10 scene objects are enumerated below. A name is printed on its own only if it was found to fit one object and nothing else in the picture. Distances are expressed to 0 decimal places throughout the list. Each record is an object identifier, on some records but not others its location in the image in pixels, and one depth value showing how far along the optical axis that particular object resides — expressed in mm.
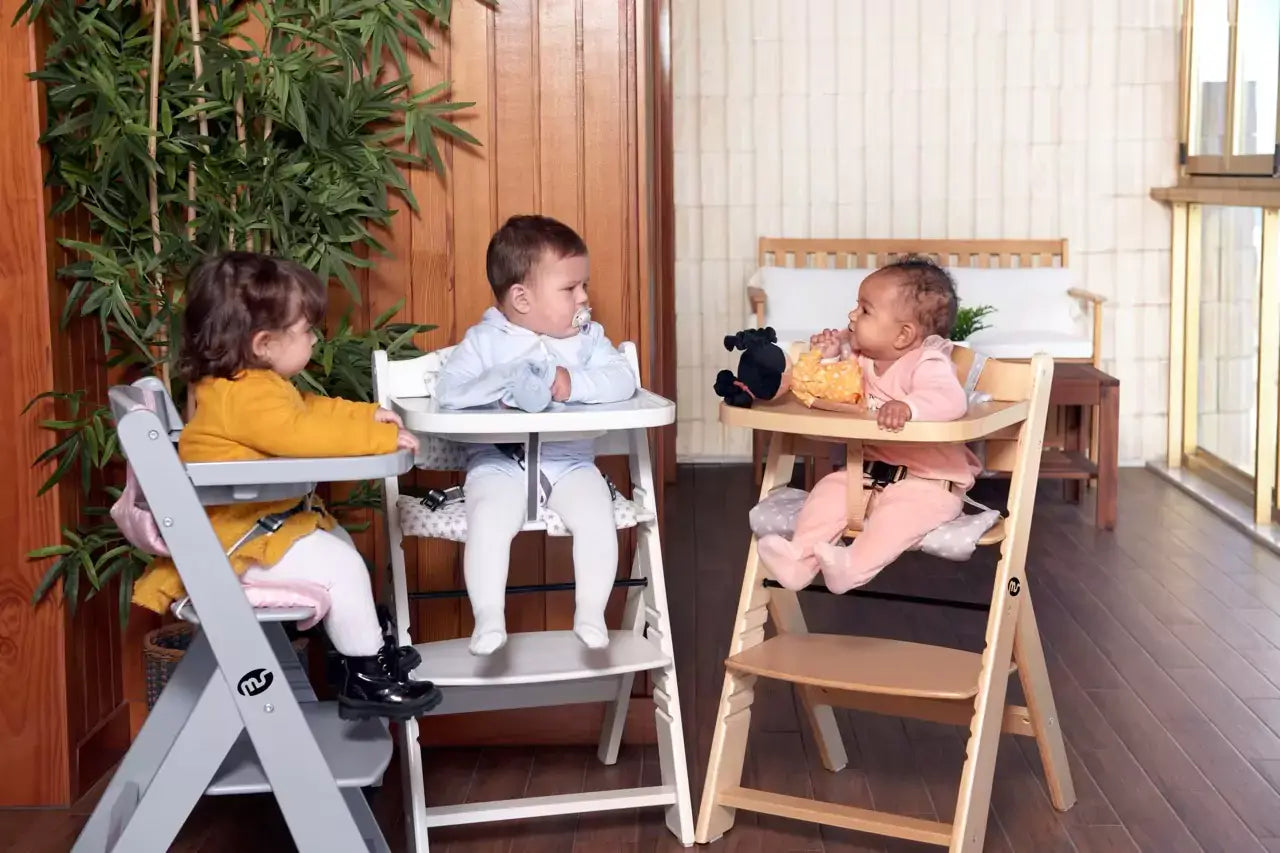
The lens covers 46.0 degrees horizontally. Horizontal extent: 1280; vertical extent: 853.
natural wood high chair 2371
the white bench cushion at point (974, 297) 6086
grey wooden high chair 2000
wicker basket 2863
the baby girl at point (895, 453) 2436
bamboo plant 2670
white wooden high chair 2408
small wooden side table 5098
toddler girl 2141
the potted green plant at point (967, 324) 5523
